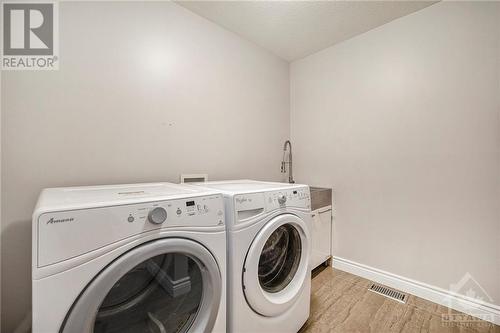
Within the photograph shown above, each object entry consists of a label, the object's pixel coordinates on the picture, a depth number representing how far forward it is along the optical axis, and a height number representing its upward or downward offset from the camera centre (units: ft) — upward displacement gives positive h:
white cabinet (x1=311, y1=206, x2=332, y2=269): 6.57 -2.18
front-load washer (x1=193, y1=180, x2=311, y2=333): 3.42 -1.67
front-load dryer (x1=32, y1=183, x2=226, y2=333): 2.02 -1.00
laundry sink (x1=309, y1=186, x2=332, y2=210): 6.51 -1.00
